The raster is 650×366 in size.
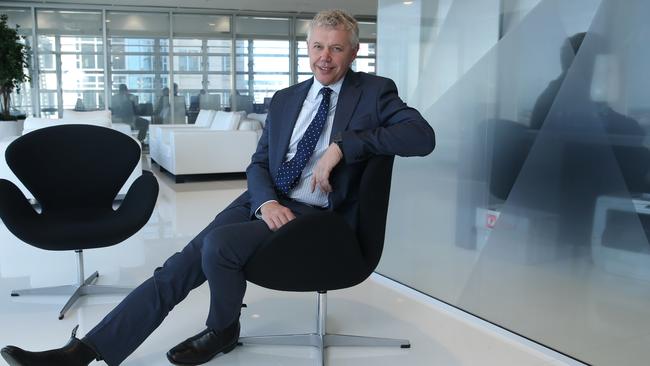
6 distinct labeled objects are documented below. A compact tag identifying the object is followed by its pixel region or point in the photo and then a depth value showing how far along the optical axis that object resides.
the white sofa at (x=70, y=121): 5.21
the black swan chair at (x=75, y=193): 2.69
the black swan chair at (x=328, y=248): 1.93
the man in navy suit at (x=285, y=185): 1.95
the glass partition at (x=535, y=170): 2.06
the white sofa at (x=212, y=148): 7.16
